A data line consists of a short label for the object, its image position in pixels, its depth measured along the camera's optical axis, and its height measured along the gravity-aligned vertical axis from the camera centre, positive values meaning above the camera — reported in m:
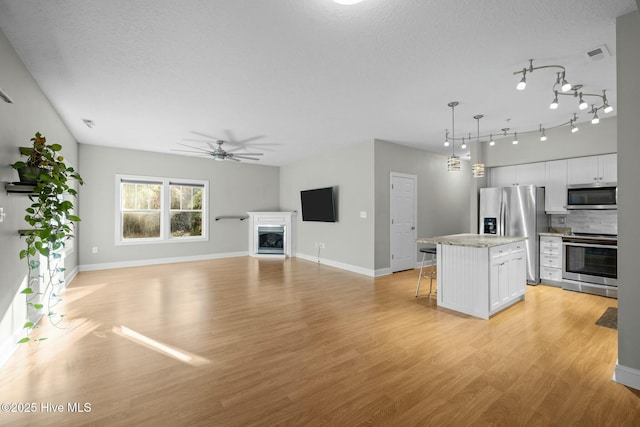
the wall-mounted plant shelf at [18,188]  2.33 +0.22
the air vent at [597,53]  2.43 +1.41
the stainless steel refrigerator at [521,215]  4.82 -0.02
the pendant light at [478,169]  3.97 +0.64
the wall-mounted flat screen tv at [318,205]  6.31 +0.22
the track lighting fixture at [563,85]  2.48 +1.38
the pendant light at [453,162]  3.66 +0.68
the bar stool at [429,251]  3.99 -0.53
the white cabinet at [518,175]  5.14 +0.75
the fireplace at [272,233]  7.77 -0.52
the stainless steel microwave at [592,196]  4.25 +0.28
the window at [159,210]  6.38 +0.11
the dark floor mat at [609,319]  3.11 -1.22
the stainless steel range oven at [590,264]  4.03 -0.75
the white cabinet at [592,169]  4.40 +0.72
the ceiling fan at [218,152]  5.42 +1.43
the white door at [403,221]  5.79 -0.15
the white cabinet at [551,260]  4.63 -0.77
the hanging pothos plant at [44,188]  2.32 +0.23
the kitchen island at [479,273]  3.29 -0.73
